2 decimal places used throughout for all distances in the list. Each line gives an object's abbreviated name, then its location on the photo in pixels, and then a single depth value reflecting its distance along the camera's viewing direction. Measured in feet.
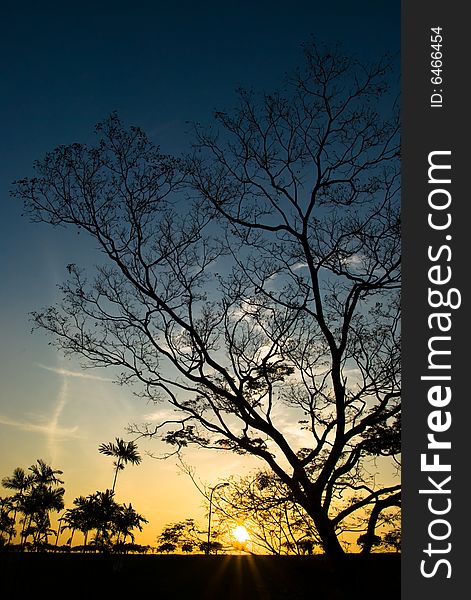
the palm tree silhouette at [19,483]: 115.55
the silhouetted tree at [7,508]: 101.51
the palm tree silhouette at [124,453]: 93.91
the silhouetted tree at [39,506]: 109.91
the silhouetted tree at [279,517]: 30.22
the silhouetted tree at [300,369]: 29.76
